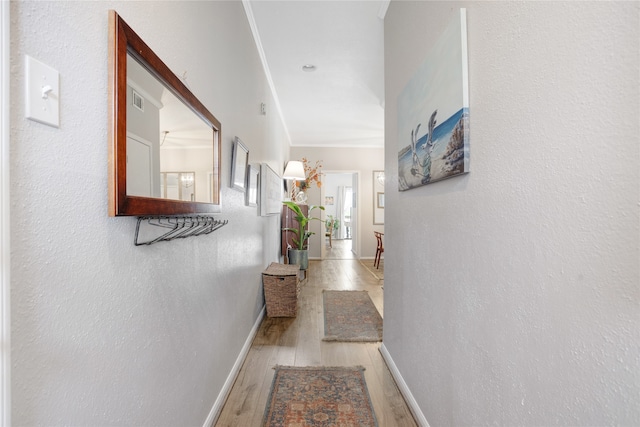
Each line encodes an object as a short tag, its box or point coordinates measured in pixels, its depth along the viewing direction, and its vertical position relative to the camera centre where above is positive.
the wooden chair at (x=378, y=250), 5.79 -0.72
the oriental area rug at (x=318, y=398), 1.59 -1.08
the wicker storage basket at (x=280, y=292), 2.96 -0.78
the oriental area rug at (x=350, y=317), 2.61 -1.05
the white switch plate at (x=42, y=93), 0.54 +0.22
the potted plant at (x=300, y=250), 4.62 -0.58
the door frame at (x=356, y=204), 6.76 +0.18
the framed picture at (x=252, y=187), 2.31 +0.20
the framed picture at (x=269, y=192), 2.91 +0.22
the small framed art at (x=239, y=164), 1.88 +0.31
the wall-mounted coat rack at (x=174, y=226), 0.92 -0.05
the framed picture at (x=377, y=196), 6.82 +0.36
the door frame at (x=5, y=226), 0.48 -0.02
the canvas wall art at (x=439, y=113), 1.09 +0.42
